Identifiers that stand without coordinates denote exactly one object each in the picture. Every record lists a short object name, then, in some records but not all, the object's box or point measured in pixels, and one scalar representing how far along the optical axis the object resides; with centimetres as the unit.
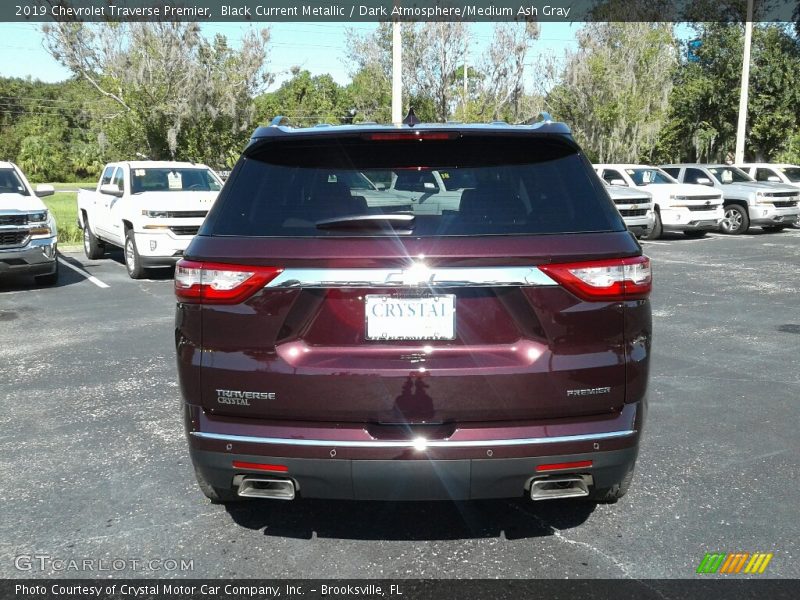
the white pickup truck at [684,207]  1823
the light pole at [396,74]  1828
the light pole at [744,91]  2558
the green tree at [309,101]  3650
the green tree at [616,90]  3084
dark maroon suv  281
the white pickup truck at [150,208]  1152
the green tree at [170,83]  2380
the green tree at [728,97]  3159
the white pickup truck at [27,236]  1040
